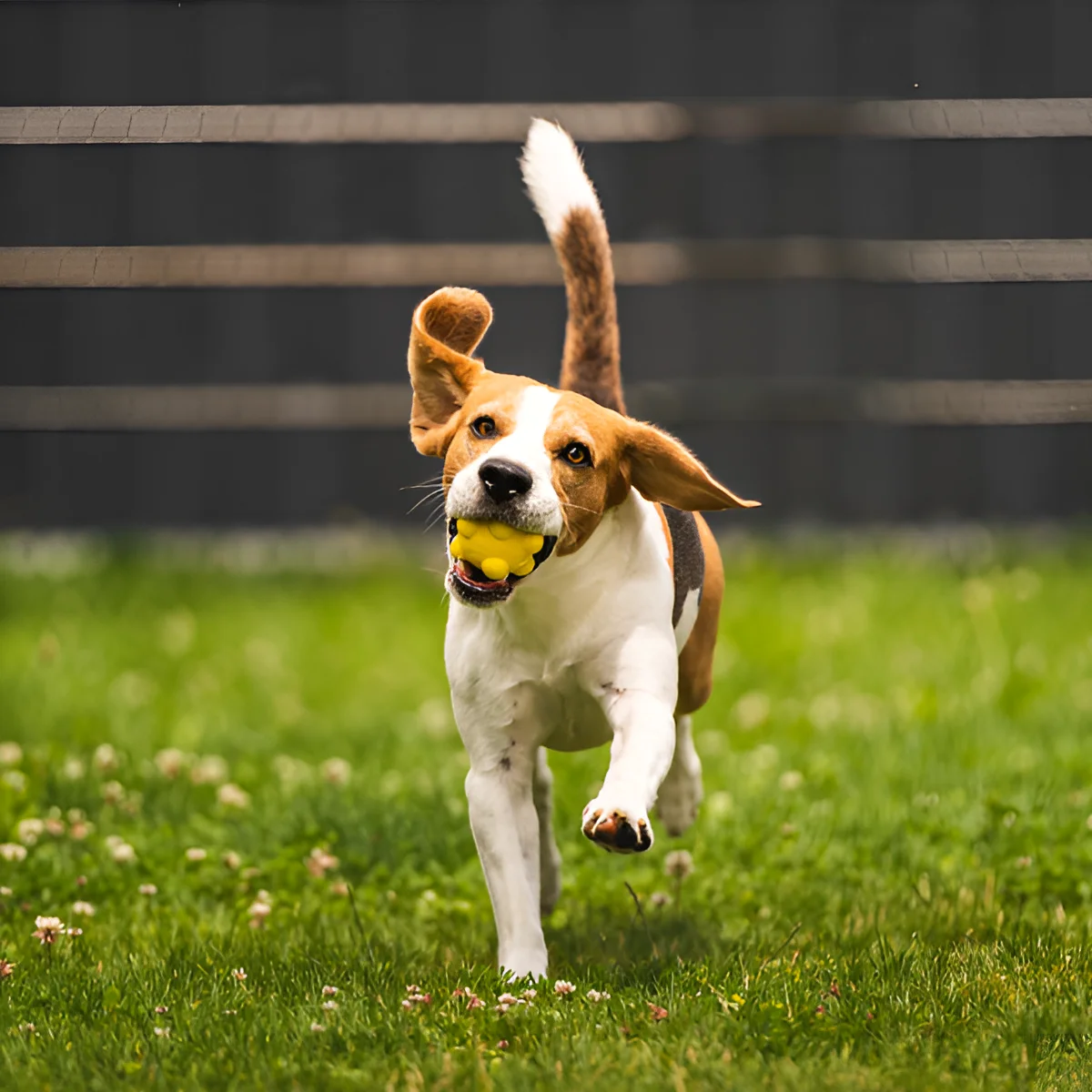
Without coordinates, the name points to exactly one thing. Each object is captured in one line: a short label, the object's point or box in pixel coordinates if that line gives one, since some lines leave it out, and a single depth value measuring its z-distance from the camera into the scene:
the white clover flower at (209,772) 10.38
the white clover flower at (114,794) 9.80
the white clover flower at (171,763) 10.30
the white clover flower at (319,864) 8.68
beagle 5.98
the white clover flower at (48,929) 7.08
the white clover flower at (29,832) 8.91
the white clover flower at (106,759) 10.48
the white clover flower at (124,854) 8.77
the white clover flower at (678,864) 8.38
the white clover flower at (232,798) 9.77
